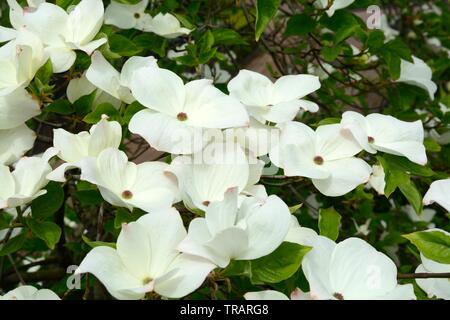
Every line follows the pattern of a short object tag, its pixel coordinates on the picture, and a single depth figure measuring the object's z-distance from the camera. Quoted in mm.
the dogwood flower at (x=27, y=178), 608
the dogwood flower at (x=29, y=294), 560
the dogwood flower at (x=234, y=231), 487
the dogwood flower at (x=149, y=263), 482
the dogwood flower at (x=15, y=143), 675
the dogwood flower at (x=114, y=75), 683
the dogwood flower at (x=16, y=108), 659
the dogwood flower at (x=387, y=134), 634
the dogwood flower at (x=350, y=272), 511
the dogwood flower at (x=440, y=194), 570
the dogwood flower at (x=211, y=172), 573
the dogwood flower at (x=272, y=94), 665
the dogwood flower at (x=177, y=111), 606
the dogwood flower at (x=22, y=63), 646
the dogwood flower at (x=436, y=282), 580
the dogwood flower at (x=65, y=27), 697
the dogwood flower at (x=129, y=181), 566
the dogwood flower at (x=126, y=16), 961
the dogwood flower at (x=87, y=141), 614
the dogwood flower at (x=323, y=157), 608
